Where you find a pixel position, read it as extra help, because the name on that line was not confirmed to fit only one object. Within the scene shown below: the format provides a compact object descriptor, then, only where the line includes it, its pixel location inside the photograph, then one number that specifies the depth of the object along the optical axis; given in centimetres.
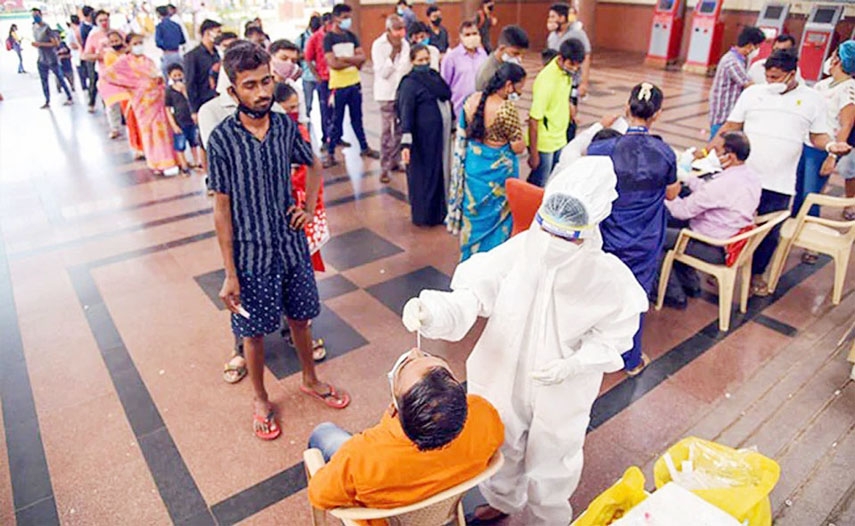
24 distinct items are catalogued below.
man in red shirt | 570
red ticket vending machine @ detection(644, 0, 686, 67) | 1073
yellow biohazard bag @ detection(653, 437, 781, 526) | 144
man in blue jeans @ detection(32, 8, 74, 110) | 774
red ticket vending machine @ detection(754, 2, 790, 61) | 933
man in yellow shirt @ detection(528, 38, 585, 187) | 365
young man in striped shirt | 197
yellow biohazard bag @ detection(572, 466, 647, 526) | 141
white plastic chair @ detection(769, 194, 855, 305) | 332
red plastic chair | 254
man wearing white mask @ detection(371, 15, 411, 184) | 486
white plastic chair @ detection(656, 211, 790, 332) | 306
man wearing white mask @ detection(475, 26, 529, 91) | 397
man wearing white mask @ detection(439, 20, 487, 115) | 478
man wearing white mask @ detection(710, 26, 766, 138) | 451
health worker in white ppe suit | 154
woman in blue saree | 315
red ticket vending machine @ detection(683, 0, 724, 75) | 1000
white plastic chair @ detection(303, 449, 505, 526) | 134
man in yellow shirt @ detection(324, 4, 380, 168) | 527
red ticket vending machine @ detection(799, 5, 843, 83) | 875
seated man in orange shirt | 133
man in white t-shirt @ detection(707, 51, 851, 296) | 328
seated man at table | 306
